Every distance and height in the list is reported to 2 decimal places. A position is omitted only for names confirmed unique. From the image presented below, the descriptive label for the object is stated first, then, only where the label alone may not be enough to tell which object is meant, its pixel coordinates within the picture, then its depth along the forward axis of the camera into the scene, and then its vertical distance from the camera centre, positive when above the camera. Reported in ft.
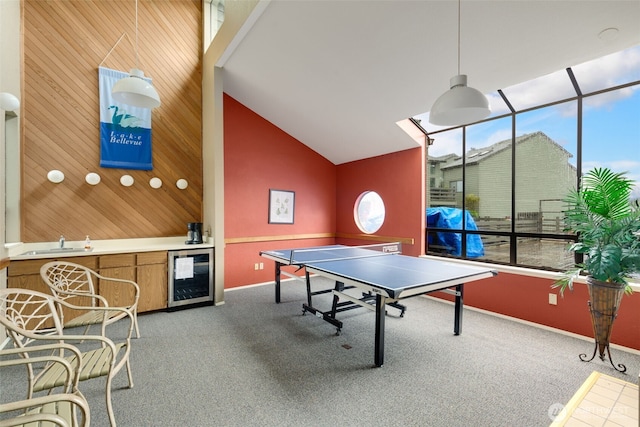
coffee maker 14.08 -0.90
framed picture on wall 18.53 +0.65
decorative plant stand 8.66 -2.70
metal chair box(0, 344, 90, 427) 3.25 -2.28
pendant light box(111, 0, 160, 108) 8.87 +3.78
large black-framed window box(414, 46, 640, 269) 10.22 +2.49
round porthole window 19.66 +0.40
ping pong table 8.02 -1.75
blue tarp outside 14.47 -0.85
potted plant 8.34 -0.62
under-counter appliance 13.23 -2.85
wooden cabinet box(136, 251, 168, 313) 12.58 -2.80
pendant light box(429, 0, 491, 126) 6.81 +2.64
